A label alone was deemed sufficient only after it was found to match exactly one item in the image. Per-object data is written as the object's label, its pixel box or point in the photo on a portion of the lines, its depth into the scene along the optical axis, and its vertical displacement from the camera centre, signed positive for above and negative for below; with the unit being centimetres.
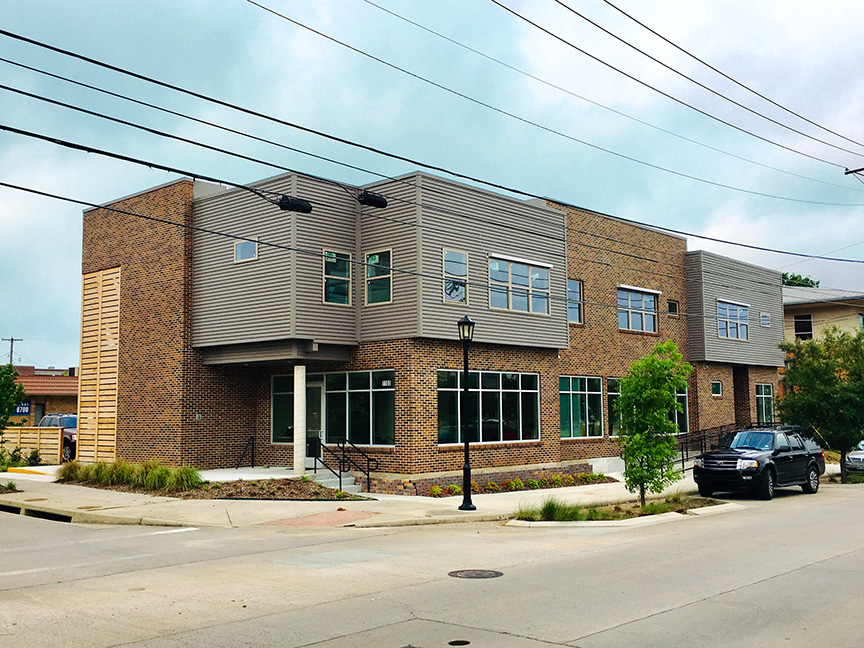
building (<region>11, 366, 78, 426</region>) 4809 +53
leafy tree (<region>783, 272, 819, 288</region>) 8167 +1165
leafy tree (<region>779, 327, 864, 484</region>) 2709 +13
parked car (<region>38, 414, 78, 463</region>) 3028 -82
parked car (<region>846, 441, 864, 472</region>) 3105 -239
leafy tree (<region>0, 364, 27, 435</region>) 2622 +37
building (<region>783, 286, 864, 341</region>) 4972 +501
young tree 1809 -30
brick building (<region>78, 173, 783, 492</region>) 2288 +216
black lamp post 1880 +61
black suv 2114 -169
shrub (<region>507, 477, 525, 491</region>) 2388 -243
